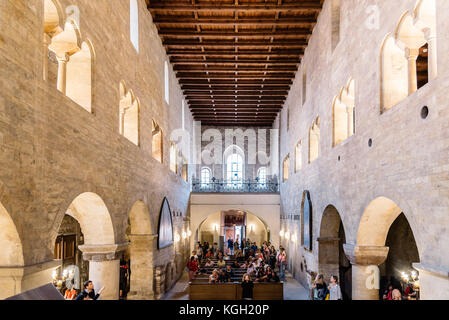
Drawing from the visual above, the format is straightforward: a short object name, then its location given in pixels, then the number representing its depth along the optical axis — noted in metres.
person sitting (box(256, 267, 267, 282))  13.52
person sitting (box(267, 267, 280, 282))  13.59
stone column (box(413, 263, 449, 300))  5.18
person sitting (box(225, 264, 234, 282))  13.77
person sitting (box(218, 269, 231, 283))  13.73
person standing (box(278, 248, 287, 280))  17.70
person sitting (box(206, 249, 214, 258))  22.70
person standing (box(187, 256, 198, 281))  16.31
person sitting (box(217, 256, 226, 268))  18.30
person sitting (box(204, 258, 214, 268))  19.03
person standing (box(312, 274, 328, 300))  9.24
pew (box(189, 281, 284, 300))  12.95
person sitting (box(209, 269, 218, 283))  13.35
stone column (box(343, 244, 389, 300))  8.84
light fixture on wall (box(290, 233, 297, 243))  18.22
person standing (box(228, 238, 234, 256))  28.38
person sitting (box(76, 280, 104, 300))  7.81
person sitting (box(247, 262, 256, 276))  14.57
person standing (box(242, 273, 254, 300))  11.63
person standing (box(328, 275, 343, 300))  8.66
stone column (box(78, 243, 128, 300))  9.02
